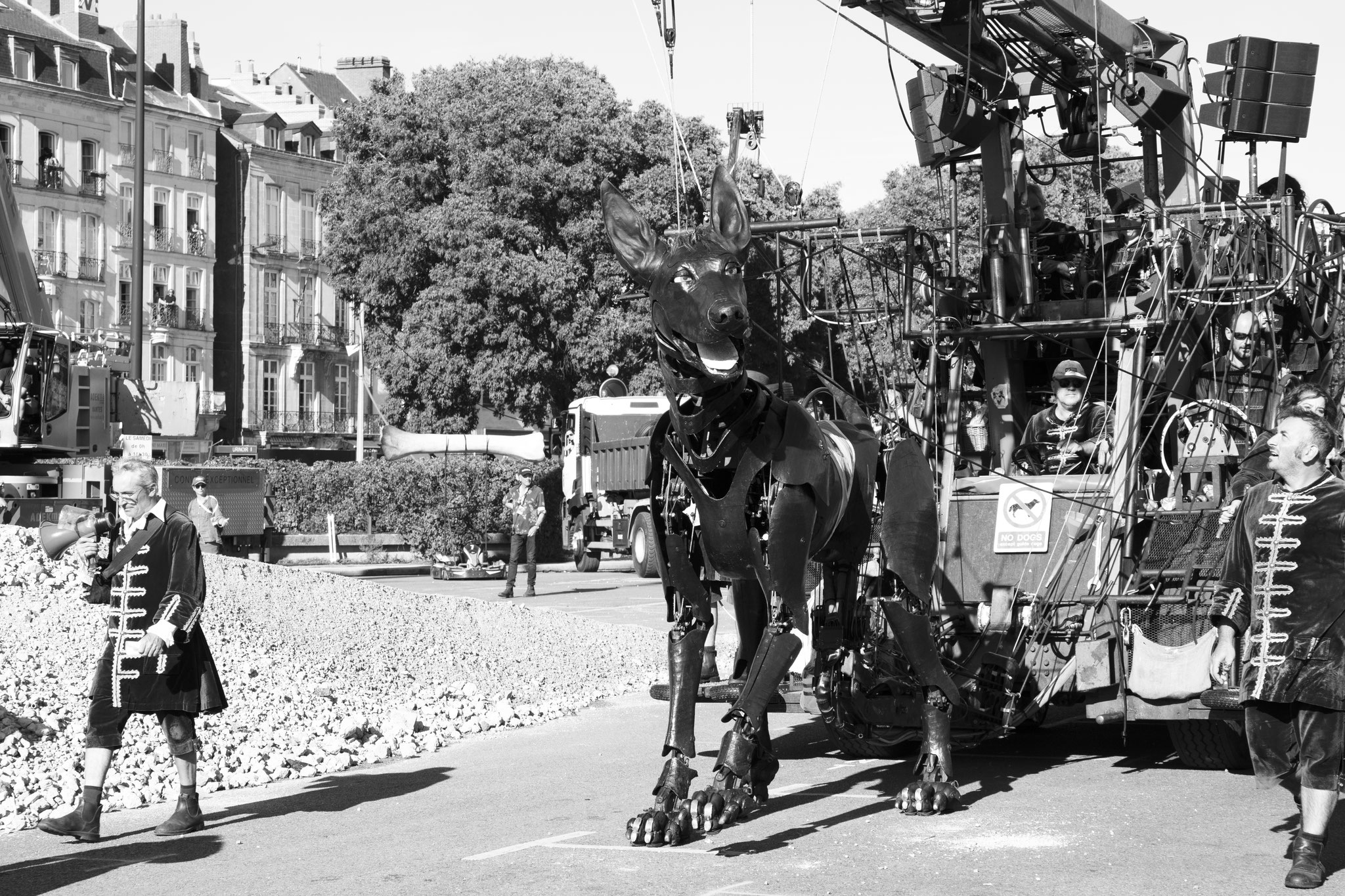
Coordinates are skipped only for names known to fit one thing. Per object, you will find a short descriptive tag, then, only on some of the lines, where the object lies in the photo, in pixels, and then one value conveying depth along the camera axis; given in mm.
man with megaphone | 8188
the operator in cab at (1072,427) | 10781
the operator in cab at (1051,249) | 11992
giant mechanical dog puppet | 7516
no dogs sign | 10391
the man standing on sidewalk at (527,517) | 23859
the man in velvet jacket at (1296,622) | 6836
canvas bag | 9047
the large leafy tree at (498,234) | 39438
